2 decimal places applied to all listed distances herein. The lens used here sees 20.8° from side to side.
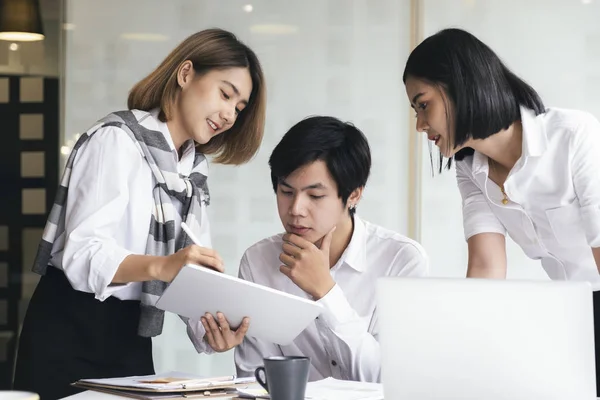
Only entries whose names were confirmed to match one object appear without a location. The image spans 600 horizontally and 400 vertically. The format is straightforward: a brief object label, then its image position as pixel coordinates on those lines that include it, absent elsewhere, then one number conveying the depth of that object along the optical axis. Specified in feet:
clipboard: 10.48
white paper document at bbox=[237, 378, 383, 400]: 10.45
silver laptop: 9.01
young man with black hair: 12.59
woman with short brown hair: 12.00
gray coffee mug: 9.79
